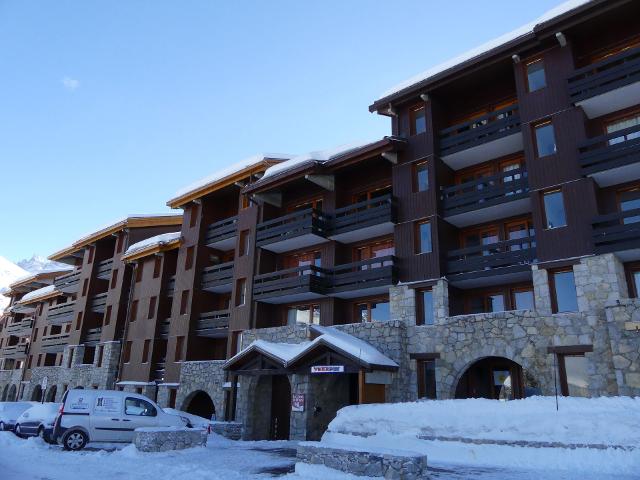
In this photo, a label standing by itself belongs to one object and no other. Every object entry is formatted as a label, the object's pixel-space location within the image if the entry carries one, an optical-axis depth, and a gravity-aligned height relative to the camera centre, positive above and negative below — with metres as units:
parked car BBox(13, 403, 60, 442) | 19.69 -1.28
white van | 15.83 -0.91
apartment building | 17.28 +6.41
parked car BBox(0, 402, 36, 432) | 23.84 -1.27
